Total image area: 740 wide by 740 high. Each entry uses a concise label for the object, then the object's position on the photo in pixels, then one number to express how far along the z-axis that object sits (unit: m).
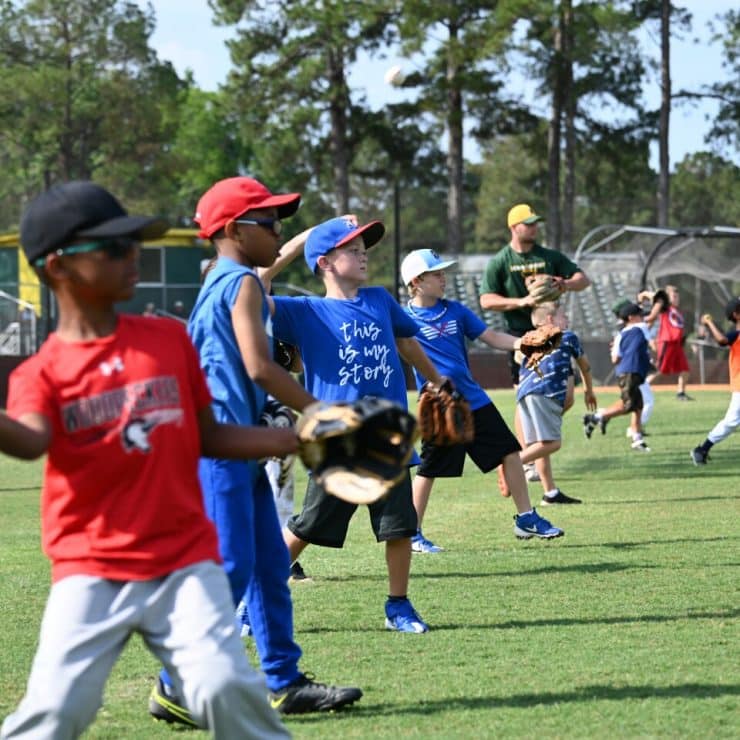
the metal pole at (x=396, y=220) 37.51
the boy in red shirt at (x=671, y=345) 25.58
